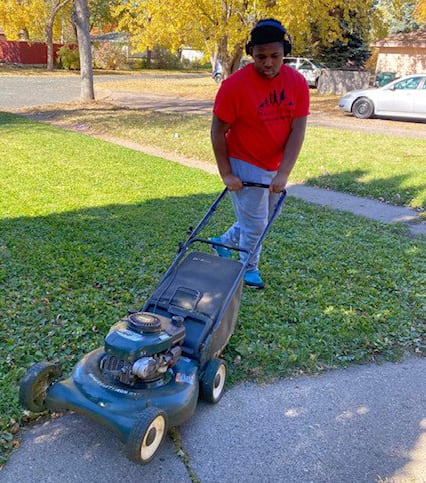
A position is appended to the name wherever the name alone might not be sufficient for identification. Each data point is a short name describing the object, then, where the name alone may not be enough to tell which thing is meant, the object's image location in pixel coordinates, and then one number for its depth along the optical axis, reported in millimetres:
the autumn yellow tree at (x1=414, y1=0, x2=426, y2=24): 20828
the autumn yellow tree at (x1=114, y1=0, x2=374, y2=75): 16000
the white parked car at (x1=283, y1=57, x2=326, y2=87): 27828
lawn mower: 2312
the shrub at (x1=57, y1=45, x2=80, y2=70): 39750
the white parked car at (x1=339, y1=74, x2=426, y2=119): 15508
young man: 3271
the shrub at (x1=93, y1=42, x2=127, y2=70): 41812
